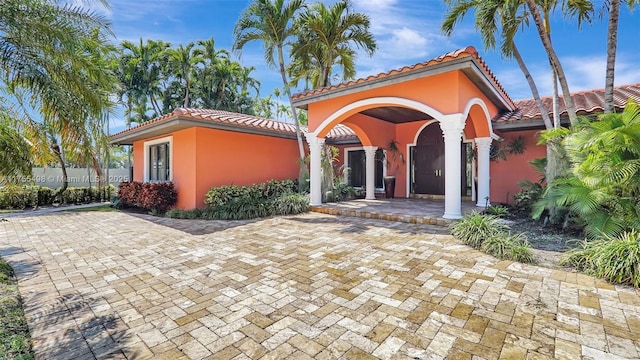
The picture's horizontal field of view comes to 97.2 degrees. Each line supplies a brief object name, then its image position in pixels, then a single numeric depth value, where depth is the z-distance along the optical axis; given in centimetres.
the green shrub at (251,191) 984
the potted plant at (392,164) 1262
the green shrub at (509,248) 470
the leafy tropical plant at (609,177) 445
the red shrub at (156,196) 1028
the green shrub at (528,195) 805
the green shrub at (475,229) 543
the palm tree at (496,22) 739
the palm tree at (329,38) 1020
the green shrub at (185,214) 948
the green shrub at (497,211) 791
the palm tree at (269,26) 951
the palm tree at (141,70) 2267
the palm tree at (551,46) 650
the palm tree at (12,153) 435
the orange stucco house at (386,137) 702
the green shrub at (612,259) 377
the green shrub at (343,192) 1126
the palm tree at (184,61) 2383
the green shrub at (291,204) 949
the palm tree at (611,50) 634
